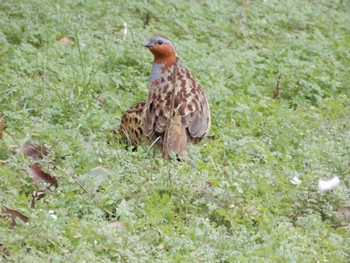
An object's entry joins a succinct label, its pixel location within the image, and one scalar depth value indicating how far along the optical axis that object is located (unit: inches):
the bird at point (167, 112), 666.8
